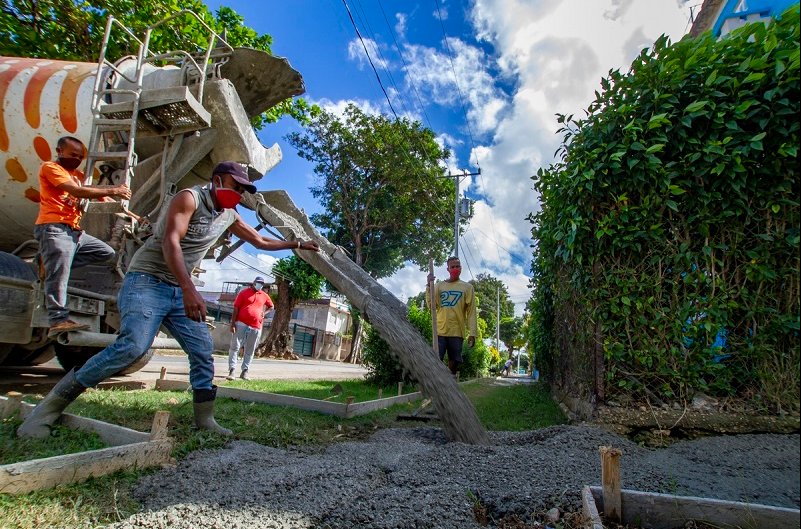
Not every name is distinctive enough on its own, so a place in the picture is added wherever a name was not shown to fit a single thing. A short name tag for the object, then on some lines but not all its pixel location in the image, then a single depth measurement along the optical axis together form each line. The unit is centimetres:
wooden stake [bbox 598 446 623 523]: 170
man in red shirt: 804
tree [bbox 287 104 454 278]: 2050
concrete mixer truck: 437
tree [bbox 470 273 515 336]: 5234
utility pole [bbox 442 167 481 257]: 1988
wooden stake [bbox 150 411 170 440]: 254
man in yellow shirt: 611
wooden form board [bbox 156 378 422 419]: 452
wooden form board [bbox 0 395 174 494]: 194
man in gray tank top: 280
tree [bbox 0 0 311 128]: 812
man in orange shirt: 387
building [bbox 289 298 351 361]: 3622
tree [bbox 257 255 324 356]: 2180
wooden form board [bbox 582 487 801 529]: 130
